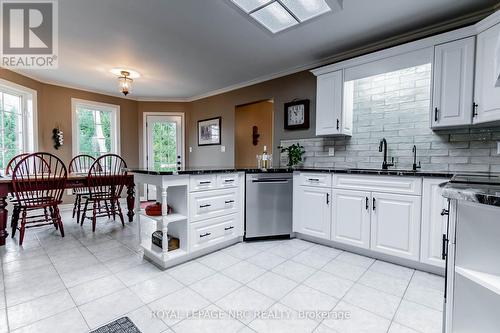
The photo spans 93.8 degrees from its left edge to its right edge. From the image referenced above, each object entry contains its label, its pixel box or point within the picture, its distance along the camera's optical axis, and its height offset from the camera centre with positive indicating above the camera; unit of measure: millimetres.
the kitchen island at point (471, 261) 741 -335
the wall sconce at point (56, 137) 4297 +343
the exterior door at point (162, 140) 5527 +407
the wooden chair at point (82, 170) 3473 -290
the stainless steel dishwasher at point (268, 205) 2818 -573
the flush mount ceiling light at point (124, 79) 3676 +1243
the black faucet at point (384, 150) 2620 +106
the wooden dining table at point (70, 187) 2584 -407
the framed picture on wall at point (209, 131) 4874 +560
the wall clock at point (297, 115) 3428 +662
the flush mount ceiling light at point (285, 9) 2018 +1352
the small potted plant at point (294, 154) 3324 +61
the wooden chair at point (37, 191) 2627 -416
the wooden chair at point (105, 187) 3208 -453
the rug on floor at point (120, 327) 1348 -1004
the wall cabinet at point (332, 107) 2807 +637
